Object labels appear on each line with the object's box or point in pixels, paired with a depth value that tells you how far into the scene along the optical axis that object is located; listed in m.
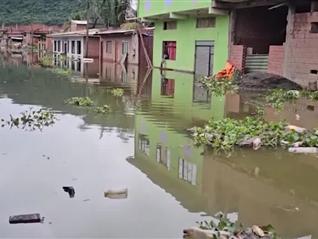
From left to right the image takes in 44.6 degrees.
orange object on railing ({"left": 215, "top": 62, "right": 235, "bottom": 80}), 19.91
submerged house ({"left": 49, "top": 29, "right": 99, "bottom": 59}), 41.36
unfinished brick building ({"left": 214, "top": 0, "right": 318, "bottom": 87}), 16.36
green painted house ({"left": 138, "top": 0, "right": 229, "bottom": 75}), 22.08
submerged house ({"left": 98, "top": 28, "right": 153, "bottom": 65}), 32.08
